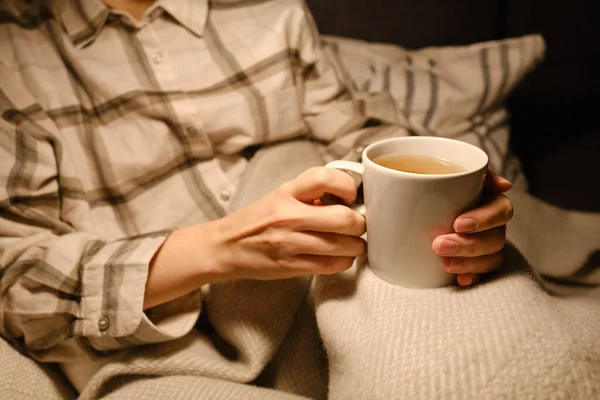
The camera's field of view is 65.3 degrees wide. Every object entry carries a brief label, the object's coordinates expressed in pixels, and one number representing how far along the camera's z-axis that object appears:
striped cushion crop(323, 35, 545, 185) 0.94
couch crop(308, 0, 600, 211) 0.97
